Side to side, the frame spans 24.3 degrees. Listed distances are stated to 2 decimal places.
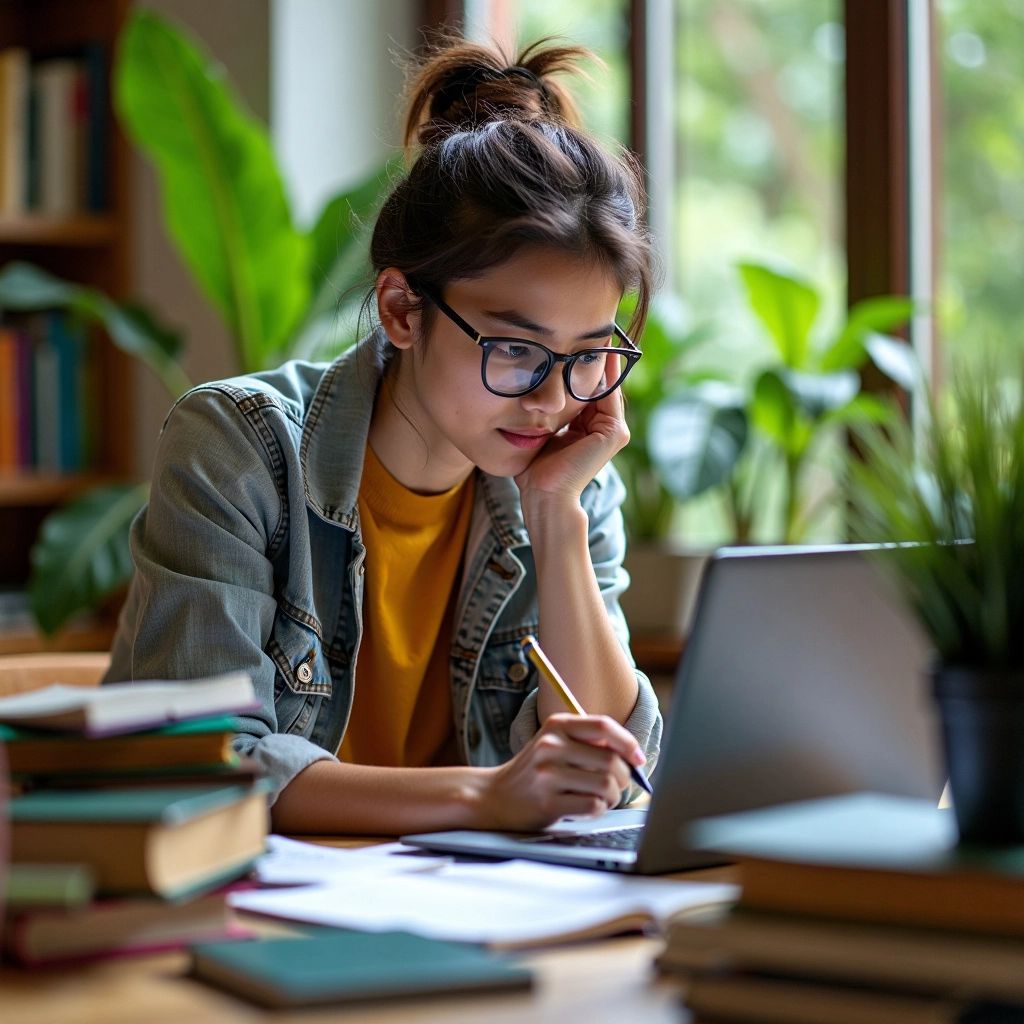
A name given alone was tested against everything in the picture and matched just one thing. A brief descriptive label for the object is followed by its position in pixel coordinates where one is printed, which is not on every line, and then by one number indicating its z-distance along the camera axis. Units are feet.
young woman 5.71
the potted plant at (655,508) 8.85
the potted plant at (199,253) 9.40
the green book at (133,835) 4.23
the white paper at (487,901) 4.42
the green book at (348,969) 4.07
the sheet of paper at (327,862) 4.78
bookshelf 10.98
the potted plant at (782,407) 8.43
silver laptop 4.60
